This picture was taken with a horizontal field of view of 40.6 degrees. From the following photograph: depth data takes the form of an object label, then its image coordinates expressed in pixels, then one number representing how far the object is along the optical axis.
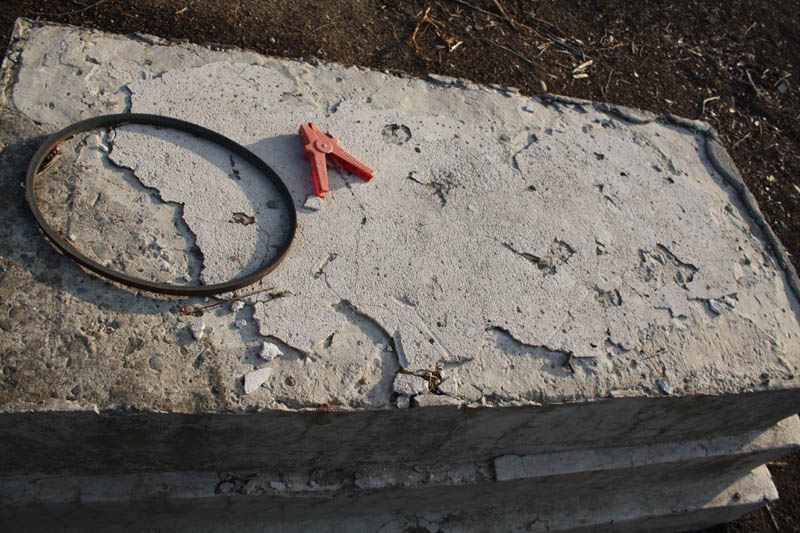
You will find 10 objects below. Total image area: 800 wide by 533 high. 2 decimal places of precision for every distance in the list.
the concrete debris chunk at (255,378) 0.98
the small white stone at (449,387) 1.02
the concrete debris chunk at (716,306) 1.14
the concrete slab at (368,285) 0.98
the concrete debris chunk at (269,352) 0.99
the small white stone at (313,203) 1.09
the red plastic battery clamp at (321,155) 1.09
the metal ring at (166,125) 0.99
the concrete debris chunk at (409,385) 1.01
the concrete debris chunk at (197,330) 0.99
